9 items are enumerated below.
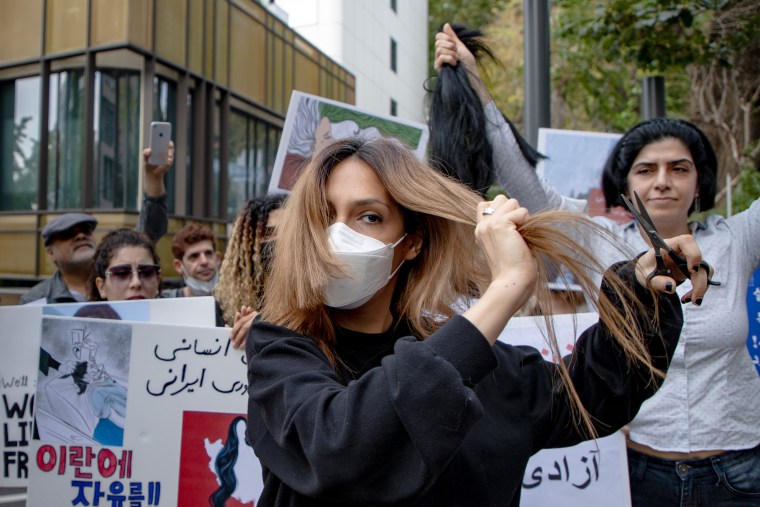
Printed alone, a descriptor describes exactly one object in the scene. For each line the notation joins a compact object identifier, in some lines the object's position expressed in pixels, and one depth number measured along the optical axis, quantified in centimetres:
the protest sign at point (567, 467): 240
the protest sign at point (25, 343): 267
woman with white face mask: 120
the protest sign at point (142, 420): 249
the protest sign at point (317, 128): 320
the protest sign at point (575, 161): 396
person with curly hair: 273
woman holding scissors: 206
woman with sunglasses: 342
